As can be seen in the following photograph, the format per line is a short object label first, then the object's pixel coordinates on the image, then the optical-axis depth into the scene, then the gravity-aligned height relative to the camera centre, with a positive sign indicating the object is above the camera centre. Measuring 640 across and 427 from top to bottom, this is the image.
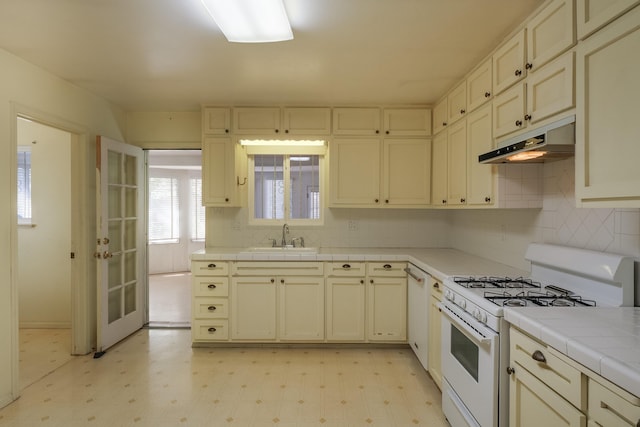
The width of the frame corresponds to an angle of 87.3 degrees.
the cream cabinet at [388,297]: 3.25 -0.85
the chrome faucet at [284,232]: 3.83 -0.26
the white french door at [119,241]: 3.16 -0.34
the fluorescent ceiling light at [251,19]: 1.76 +1.08
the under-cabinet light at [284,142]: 3.62 +0.74
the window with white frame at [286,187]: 3.95 +0.26
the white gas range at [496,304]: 1.57 -0.49
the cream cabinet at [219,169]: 3.53 +0.42
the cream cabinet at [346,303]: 3.27 -0.91
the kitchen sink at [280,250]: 3.42 -0.44
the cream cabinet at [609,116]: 1.22 +0.37
